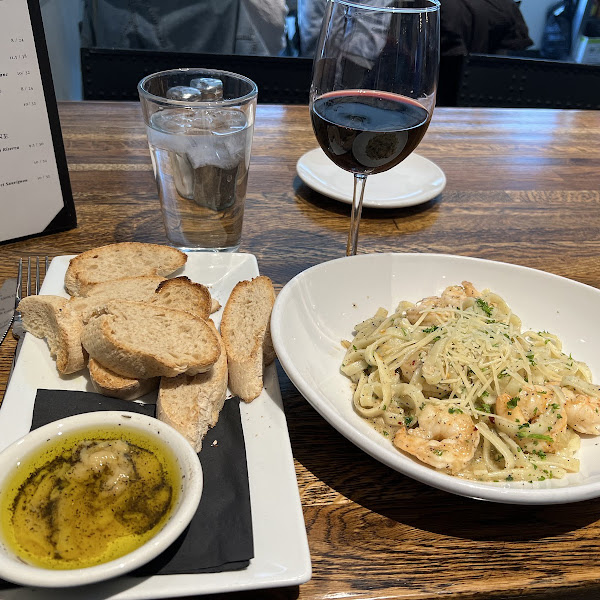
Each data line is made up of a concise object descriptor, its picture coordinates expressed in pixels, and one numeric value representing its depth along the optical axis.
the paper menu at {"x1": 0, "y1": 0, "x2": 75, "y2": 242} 0.46
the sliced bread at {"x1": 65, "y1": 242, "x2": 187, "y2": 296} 0.45
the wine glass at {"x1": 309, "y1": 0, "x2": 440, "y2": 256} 0.41
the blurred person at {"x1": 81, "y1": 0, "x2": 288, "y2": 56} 1.40
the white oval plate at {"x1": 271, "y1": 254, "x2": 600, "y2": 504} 0.32
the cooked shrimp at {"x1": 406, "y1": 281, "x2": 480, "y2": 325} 0.44
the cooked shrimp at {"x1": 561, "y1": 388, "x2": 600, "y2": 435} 0.38
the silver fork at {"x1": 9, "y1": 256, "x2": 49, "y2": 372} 0.42
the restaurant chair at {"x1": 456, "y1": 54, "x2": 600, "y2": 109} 1.41
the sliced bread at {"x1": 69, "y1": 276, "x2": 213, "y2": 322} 0.43
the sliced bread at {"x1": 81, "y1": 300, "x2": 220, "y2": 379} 0.36
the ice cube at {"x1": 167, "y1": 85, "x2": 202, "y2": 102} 0.54
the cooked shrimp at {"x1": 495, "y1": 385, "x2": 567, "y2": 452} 0.36
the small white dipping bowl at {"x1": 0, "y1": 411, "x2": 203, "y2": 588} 0.25
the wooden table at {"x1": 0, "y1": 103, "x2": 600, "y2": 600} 0.32
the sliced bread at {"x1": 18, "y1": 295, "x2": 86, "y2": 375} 0.38
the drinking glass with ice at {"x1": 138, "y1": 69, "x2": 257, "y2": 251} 0.49
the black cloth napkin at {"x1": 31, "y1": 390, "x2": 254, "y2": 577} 0.28
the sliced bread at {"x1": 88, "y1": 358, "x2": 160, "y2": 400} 0.36
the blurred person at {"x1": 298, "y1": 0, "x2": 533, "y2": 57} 1.45
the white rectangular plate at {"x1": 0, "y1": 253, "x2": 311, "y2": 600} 0.27
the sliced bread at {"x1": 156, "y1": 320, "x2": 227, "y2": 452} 0.34
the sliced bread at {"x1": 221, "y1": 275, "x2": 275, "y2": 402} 0.38
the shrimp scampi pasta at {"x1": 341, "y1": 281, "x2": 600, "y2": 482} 0.35
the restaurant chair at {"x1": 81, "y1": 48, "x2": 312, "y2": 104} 1.23
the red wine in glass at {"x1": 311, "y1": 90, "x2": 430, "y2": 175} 0.43
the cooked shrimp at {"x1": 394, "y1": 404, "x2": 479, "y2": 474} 0.34
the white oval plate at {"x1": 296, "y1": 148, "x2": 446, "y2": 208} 0.64
